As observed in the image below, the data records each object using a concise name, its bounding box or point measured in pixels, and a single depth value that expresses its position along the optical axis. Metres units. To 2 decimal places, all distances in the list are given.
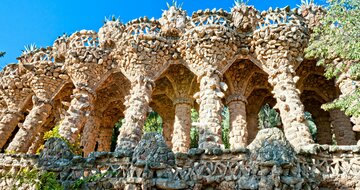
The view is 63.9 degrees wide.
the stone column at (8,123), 11.05
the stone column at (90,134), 11.80
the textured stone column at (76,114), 9.30
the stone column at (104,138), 13.91
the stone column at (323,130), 11.73
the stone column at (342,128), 10.26
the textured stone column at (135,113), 8.52
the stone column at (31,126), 9.97
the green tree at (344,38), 6.65
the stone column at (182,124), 10.59
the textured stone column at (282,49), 8.86
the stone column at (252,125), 11.81
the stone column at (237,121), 10.06
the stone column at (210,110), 7.96
